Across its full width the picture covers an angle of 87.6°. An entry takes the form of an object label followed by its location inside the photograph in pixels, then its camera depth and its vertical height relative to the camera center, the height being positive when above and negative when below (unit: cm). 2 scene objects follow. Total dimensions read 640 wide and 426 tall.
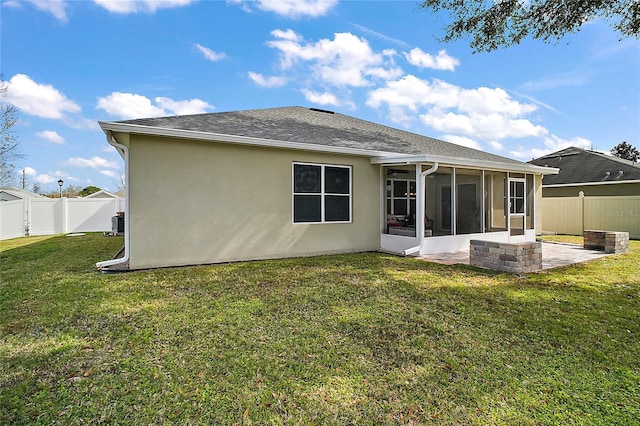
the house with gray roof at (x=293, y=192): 686 +52
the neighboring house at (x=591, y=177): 1580 +178
